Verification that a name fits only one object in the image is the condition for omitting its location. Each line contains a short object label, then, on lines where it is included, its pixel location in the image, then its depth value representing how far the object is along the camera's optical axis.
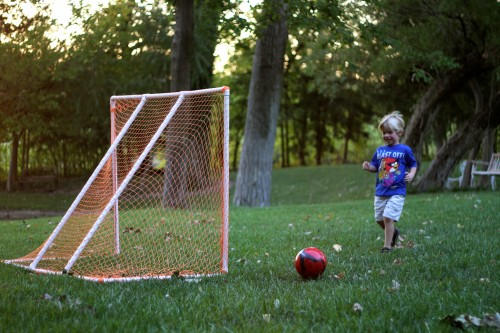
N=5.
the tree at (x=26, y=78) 20.09
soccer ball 5.03
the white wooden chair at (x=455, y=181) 19.81
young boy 6.69
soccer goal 5.54
